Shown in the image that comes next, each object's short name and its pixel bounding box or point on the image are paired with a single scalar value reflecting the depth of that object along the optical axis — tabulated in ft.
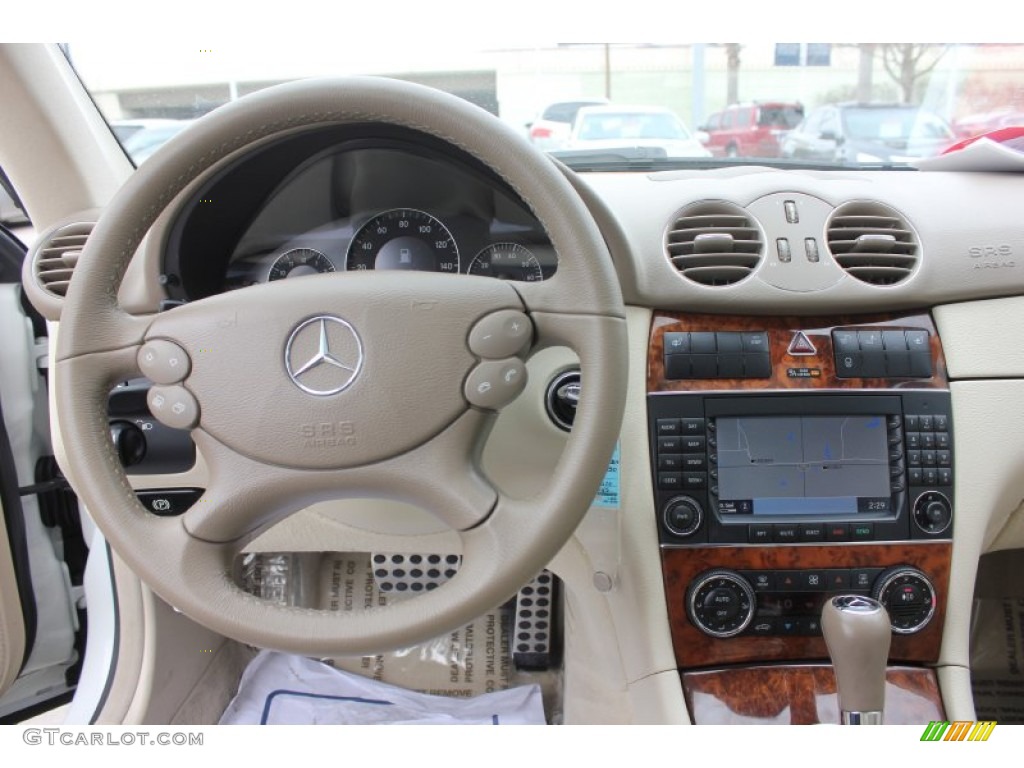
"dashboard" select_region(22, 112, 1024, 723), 3.94
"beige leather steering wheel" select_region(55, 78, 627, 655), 2.81
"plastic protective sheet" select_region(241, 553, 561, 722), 5.79
